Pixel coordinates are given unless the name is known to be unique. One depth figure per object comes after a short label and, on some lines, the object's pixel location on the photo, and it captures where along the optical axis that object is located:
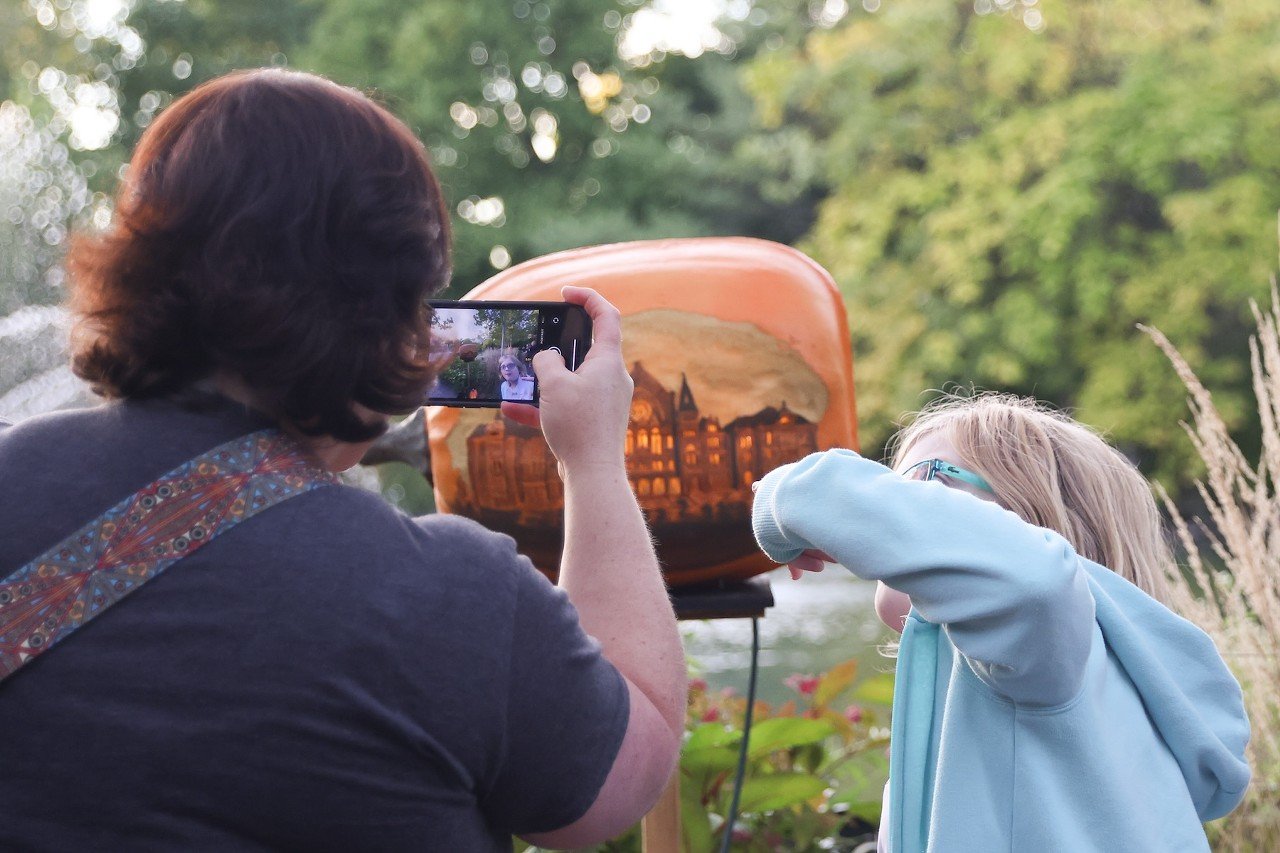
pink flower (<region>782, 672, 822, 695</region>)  3.38
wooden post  2.23
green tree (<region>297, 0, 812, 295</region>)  18.78
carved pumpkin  2.44
